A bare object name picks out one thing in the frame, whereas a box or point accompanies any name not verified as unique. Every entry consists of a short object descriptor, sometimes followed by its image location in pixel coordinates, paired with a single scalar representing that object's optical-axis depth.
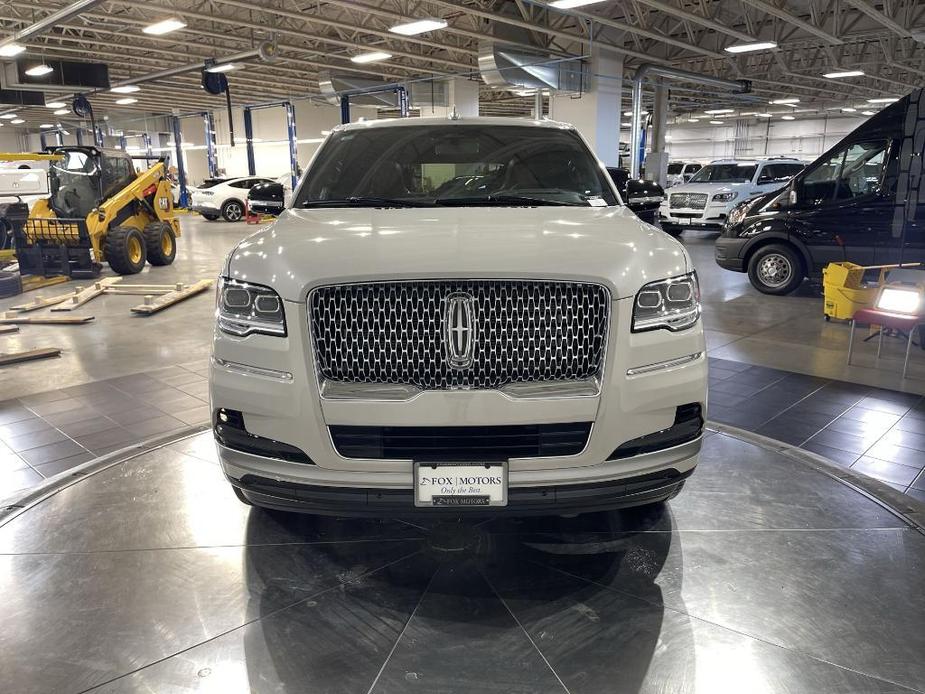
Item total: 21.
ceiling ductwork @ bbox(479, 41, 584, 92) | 15.88
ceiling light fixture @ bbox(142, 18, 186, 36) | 14.38
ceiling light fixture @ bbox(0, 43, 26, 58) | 16.12
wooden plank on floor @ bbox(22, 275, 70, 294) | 9.85
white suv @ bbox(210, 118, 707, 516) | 2.05
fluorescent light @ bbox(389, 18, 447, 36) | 14.05
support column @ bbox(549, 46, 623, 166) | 17.17
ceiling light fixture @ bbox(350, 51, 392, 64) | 18.23
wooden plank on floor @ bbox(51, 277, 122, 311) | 8.13
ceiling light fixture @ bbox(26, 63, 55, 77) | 19.20
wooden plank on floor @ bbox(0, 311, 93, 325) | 7.37
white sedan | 21.70
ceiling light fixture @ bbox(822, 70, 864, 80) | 20.41
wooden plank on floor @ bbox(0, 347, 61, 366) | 5.76
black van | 7.38
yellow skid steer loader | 10.26
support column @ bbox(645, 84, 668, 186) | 19.79
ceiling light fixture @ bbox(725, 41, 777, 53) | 15.84
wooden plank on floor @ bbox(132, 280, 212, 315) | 7.88
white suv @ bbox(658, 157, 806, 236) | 14.67
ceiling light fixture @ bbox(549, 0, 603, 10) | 12.14
